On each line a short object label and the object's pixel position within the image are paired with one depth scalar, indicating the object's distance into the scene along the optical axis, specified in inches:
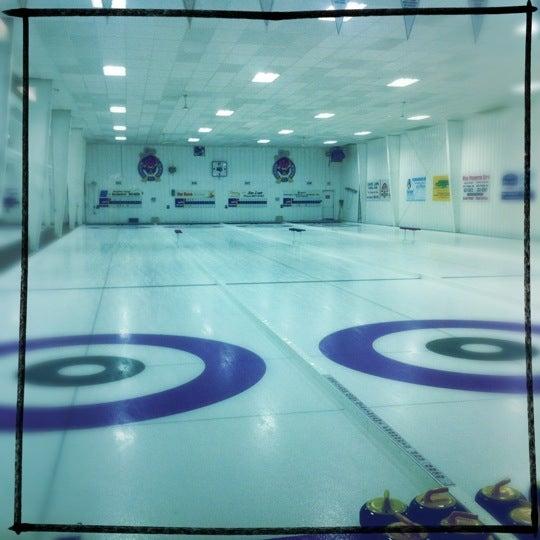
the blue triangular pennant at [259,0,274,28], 313.0
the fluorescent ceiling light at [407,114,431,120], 774.5
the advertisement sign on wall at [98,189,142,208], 1153.4
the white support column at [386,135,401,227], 1000.2
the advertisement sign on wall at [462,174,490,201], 766.1
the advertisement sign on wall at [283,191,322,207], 1252.1
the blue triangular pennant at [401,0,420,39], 323.9
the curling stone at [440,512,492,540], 81.8
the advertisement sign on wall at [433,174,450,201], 862.5
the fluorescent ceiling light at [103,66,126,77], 510.0
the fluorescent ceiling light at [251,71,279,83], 531.8
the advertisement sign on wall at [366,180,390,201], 1069.8
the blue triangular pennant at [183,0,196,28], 322.4
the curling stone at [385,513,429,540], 79.9
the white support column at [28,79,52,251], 516.1
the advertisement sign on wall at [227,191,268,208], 1222.9
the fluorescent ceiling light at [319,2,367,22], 336.6
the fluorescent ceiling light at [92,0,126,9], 336.2
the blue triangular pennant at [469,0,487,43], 319.3
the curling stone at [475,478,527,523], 89.8
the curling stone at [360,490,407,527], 85.7
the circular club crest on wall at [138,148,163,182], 1170.0
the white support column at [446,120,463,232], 816.9
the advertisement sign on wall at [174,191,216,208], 1198.3
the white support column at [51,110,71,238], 690.8
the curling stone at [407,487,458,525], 87.9
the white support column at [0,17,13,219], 330.0
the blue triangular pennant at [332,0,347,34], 333.2
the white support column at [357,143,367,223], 1161.4
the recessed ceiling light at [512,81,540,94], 572.2
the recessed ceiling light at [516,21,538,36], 372.8
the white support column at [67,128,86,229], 913.0
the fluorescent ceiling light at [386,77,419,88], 555.7
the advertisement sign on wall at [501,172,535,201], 703.7
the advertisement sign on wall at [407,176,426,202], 931.3
